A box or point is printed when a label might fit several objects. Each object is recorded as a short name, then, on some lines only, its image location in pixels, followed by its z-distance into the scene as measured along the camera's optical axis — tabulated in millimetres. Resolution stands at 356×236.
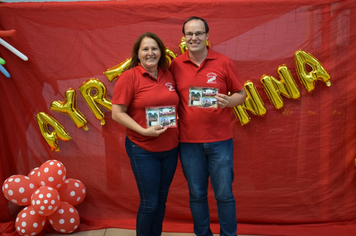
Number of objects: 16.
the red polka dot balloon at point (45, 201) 2637
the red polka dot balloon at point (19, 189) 2773
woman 2201
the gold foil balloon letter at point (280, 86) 2941
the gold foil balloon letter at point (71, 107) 3033
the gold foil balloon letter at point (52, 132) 3072
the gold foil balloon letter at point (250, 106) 2969
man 2287
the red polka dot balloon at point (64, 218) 2865
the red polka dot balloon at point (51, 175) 2789
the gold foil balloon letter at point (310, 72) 2903
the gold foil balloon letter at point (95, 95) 3016
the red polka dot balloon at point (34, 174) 2857
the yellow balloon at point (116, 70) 2984
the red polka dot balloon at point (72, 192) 2938
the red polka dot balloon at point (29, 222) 2777
